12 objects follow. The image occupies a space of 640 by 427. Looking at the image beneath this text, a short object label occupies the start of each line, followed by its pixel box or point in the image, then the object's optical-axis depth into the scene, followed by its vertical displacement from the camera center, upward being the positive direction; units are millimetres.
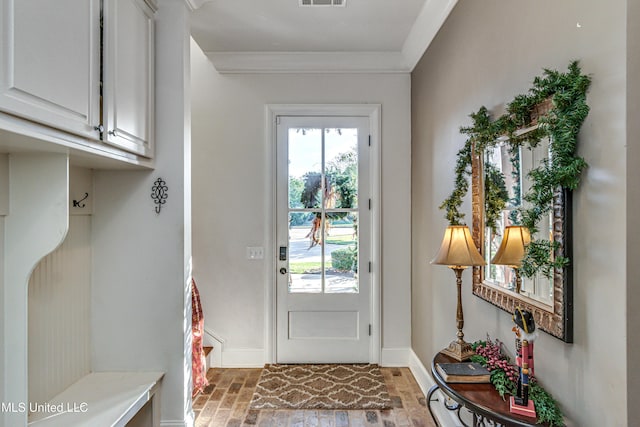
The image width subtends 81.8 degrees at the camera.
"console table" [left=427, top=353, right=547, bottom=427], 1142 -628
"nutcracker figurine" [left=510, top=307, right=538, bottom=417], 1168 -474
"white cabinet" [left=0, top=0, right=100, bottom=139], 1035 +497
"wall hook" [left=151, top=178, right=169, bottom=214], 2031 +120
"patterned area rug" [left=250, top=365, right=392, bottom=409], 2559 -1285
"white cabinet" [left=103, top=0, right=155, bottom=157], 1523 +651
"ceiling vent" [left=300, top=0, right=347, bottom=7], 2336 +1365
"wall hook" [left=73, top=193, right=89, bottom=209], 1873 +71
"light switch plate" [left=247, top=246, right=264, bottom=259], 3189 -322
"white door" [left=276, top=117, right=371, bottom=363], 3201 -211
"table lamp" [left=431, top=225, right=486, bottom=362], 1623 -182
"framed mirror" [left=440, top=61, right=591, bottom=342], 1116 +98
